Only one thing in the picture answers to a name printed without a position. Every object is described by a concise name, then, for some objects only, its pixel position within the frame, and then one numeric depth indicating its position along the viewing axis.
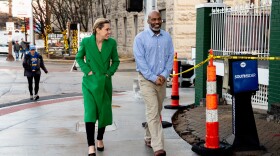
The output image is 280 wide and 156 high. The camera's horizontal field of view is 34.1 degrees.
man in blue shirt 5.96
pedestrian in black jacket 12.86
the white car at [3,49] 48.60
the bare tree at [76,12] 44.12
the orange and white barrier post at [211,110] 5.84
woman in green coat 6.07
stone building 26.20
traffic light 9.43
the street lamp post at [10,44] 37.25
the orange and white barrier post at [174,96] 10.20
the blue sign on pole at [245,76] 5.98
